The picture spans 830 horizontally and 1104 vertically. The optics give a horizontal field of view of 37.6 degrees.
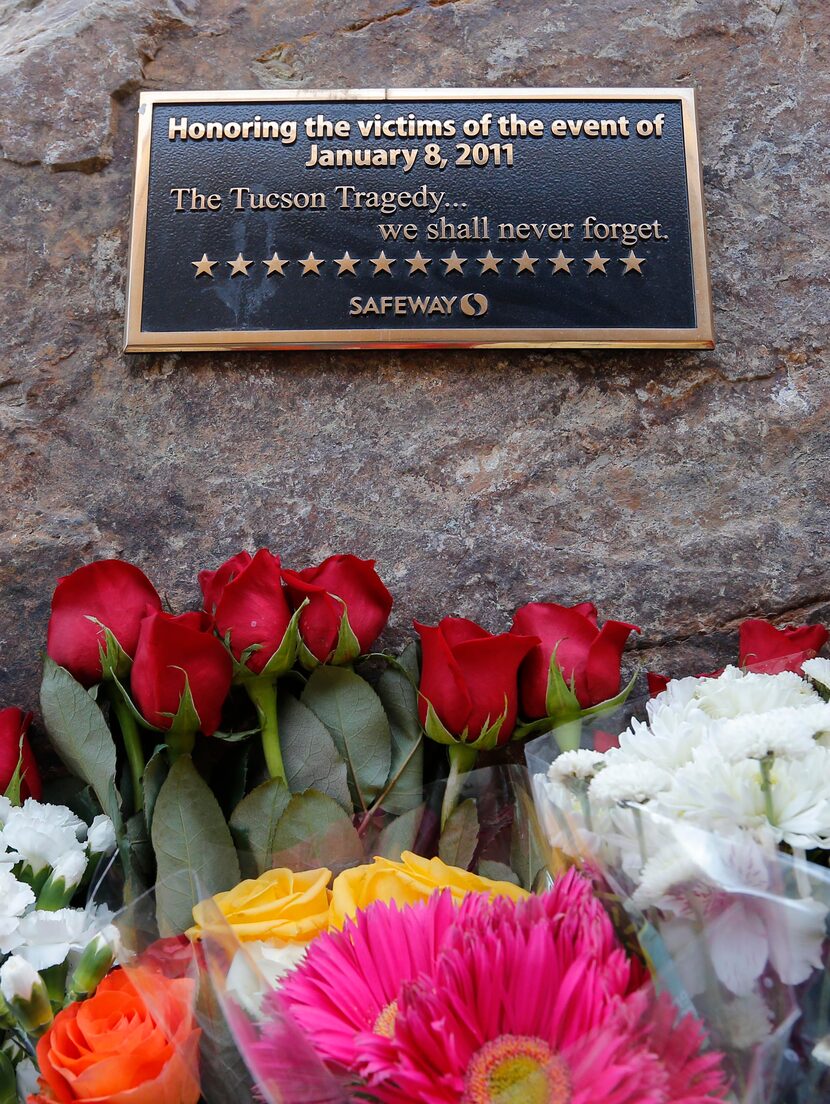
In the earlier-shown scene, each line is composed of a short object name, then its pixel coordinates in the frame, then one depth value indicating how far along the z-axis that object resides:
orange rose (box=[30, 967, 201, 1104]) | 0.36
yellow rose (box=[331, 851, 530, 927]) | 0.39
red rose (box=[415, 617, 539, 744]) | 0.51
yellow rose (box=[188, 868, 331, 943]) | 0.39
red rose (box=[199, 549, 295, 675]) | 0.52
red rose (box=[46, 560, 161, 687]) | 0.53
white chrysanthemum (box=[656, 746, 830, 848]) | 0.35
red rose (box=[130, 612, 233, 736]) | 0.49
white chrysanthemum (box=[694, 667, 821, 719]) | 0.44
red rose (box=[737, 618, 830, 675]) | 0.50
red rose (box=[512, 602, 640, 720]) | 0.52
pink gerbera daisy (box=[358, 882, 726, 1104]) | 0.29
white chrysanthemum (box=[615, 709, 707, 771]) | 0.39
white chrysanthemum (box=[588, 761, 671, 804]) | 0.36
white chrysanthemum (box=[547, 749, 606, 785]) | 0.38
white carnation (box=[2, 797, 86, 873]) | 0.47
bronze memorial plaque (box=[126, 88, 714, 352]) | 0.65
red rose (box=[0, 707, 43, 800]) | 0.54
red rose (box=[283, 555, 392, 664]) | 0.53
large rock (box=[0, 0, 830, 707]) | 0.62
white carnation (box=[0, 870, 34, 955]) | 0.42
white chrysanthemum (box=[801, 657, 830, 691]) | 0.46
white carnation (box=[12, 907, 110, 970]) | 0.42
